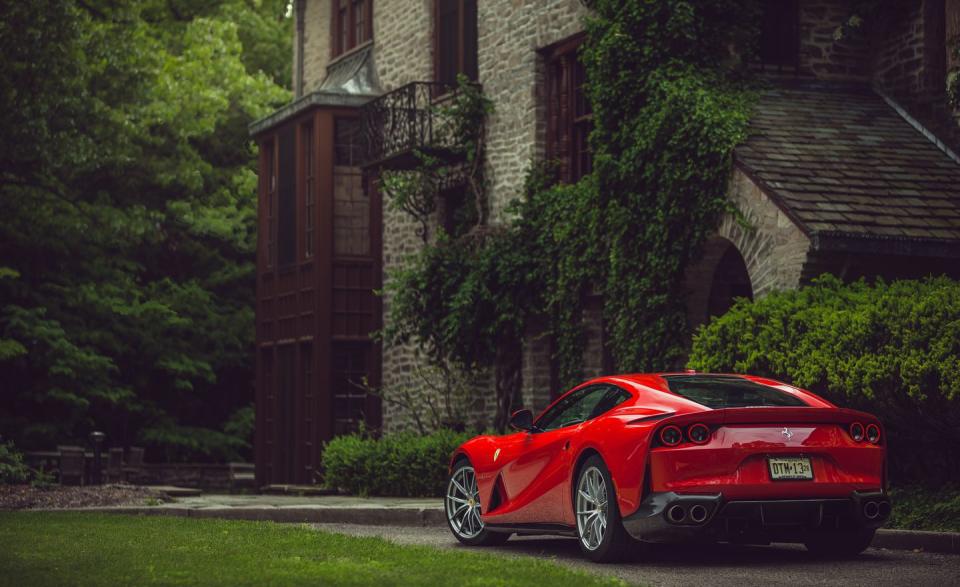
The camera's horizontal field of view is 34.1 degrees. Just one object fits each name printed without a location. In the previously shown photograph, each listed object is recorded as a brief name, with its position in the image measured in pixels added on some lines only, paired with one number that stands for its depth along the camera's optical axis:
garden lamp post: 24.17
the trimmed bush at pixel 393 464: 20.02
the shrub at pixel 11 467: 18.97
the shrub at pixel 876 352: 12.94
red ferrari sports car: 9.92
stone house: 16.55
